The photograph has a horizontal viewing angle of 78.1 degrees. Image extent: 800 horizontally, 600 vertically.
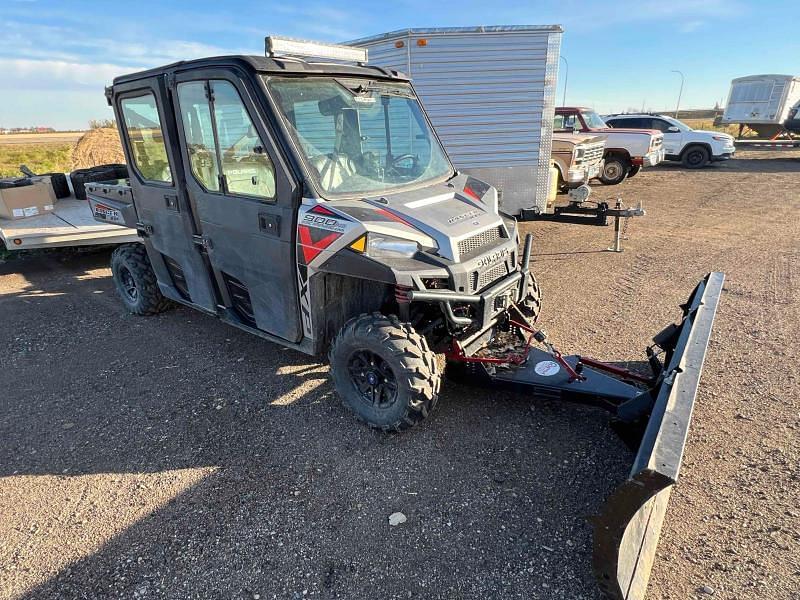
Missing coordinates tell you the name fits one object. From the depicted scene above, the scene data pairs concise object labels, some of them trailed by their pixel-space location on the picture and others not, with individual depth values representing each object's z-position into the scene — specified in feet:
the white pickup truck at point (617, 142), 41.75
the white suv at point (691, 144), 53.98
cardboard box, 23.73
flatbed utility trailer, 21.47
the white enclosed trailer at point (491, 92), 24.47
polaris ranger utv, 9.98
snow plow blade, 6.11
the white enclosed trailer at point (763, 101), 75.36
